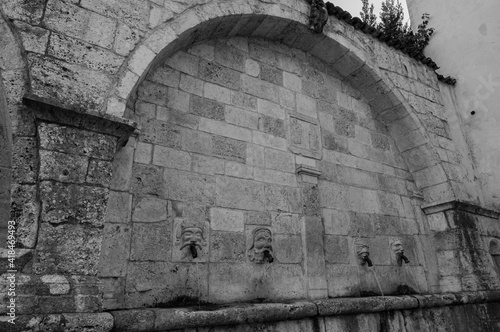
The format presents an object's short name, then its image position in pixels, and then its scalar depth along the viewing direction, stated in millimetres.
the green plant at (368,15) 7790
